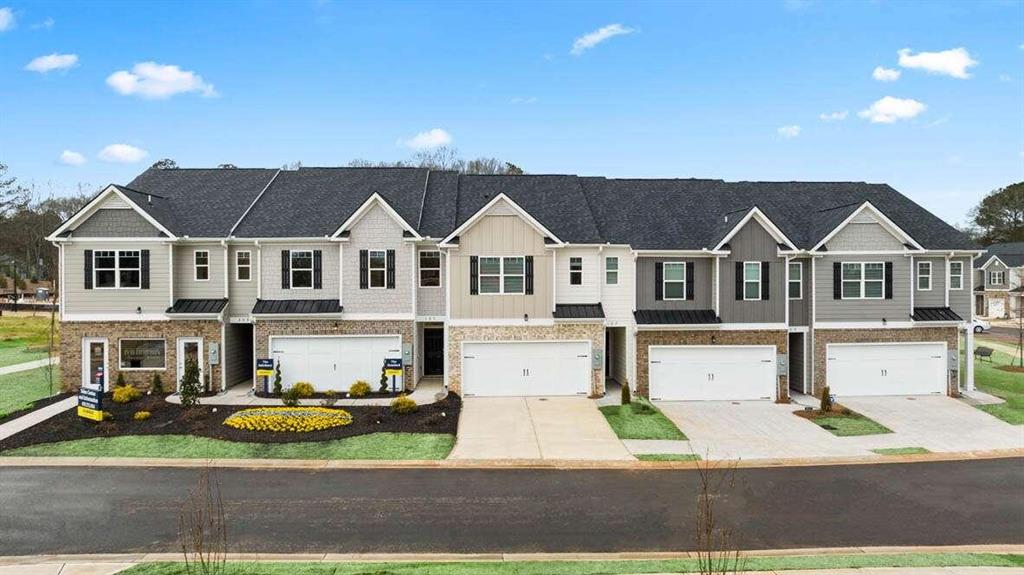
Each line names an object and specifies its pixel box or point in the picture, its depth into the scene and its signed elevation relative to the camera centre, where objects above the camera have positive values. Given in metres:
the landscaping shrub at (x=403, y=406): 17.80 -3.69
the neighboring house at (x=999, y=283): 58.66 -0.11
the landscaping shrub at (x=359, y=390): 20.66 -3.65
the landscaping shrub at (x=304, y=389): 20.11 -3.50
